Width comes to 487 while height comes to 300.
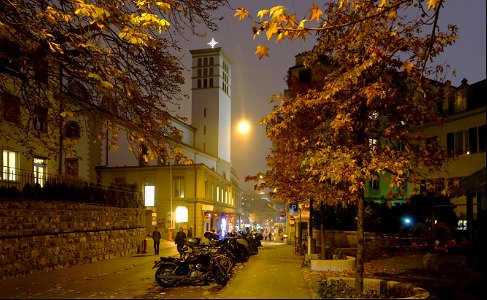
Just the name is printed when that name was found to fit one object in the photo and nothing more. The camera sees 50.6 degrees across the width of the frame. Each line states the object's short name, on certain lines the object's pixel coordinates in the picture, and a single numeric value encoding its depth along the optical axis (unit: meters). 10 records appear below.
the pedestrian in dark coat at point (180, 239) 27.60
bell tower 80.44
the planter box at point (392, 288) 10.06
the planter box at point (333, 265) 17.34
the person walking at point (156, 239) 29.09
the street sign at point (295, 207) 29.88
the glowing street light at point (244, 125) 30.64
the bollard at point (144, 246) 29.77
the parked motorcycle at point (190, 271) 14.10
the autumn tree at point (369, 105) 10.92
